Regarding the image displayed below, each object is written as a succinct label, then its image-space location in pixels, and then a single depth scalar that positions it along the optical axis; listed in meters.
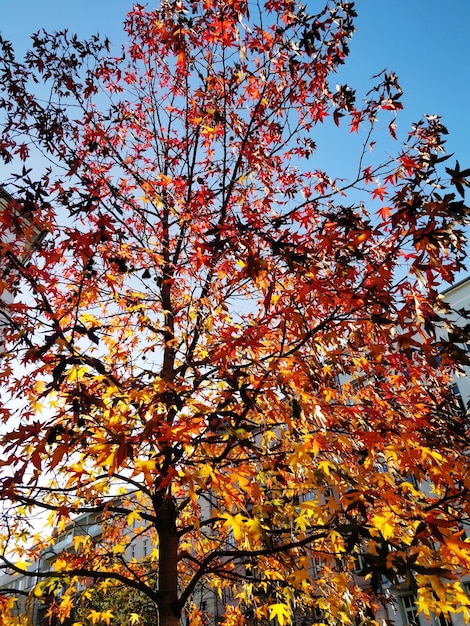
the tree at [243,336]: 2.99
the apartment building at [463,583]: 15.66
